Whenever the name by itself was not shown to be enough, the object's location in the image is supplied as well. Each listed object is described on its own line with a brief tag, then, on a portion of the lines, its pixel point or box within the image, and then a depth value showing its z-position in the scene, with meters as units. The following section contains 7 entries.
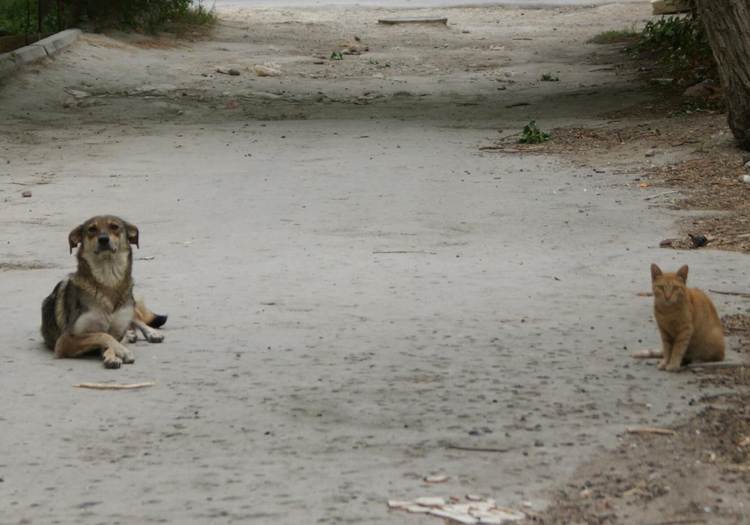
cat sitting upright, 14.95
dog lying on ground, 16.50
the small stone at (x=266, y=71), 49.59
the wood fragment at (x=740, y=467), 11.66
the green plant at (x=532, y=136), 35.06
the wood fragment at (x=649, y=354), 15.74
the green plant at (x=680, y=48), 43.55
